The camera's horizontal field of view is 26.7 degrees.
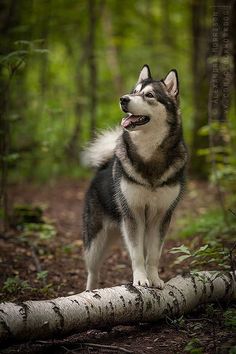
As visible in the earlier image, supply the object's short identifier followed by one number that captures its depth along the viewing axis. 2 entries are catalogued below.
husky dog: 4.09
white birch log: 3.03
